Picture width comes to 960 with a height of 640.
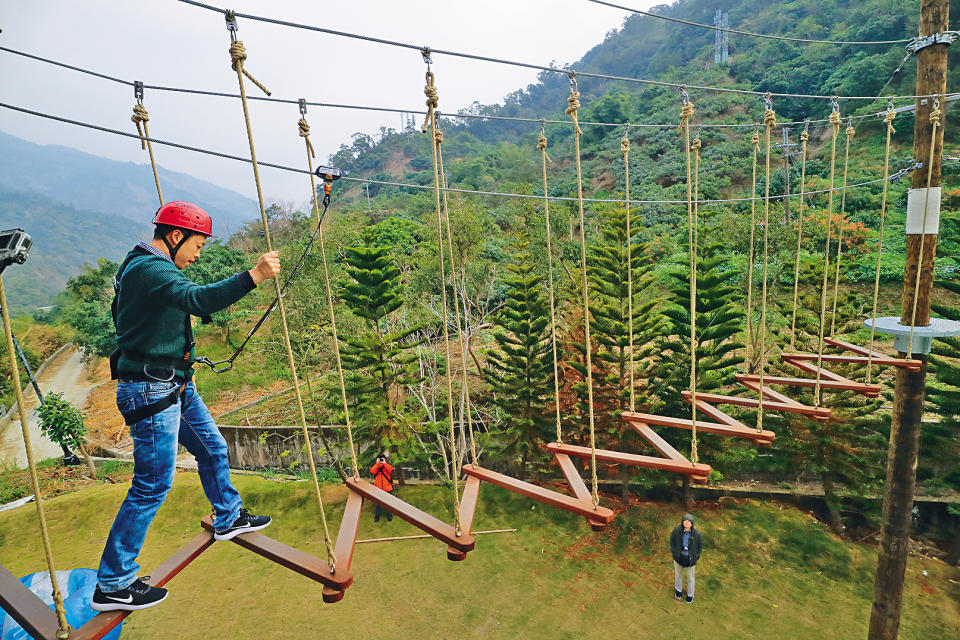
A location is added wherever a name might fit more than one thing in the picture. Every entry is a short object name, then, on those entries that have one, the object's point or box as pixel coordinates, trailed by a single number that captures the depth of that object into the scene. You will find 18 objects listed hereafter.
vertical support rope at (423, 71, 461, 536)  2.28
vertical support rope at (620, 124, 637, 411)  3.44
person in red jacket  6.80
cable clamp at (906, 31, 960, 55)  3.39
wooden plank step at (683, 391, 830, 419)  3.12
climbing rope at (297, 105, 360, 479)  2.32
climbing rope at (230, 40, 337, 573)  1.80
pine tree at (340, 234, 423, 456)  8.64
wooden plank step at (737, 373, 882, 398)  3.63
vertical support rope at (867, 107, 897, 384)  3.66
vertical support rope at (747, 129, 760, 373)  4.10
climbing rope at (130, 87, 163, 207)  2.17
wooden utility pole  3.52
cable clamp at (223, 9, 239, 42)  1.81
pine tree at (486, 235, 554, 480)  8.60
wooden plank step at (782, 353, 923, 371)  3.49
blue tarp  3.32
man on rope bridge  1.67
